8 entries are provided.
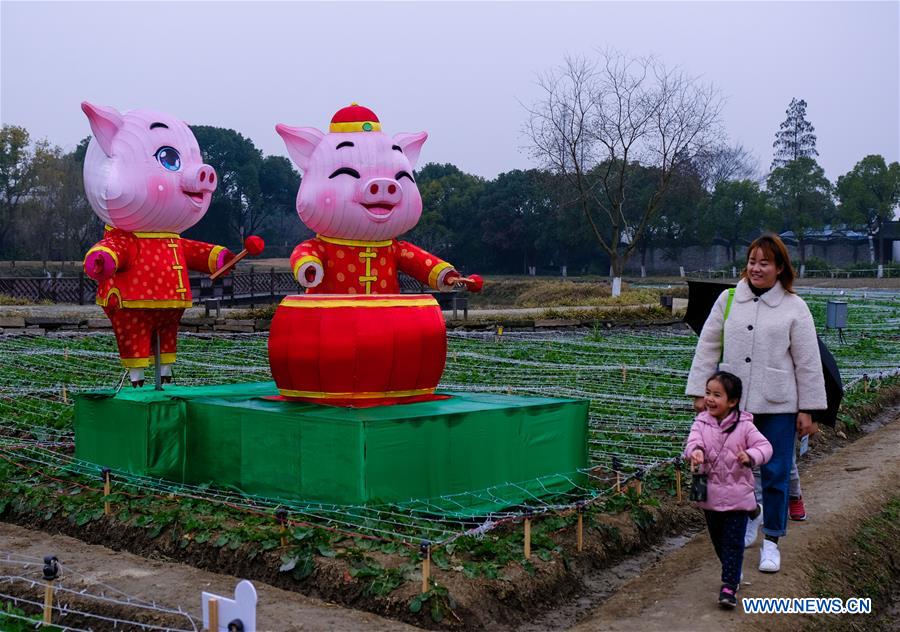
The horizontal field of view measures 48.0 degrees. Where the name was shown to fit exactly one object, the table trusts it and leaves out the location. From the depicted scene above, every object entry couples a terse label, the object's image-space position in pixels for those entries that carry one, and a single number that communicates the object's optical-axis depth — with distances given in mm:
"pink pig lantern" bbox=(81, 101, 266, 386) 8328
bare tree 30234
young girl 4887
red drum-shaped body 7020
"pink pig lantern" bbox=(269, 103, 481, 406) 7059
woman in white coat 5316
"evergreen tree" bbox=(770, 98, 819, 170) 58469
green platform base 6414
